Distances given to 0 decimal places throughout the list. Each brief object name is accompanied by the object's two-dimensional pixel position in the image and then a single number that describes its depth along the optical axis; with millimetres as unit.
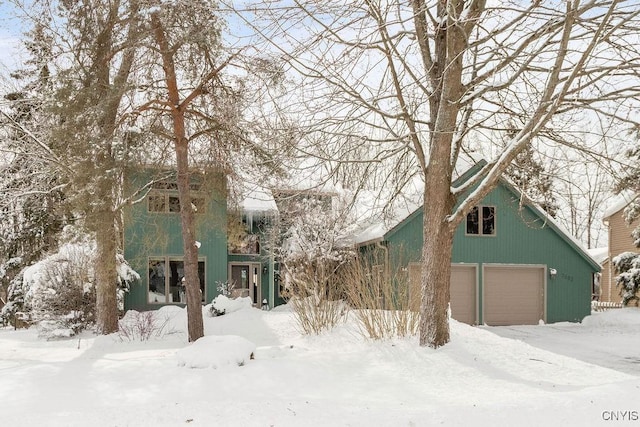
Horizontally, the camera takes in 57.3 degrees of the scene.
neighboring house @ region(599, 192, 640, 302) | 28078
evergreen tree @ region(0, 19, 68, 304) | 13688
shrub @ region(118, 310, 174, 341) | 13117
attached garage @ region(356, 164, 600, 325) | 20281
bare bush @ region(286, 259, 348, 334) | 11625
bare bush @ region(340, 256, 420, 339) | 10305
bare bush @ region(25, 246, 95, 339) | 14750
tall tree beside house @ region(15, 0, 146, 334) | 11320
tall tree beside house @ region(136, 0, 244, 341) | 11656
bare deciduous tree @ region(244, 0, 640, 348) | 8383
